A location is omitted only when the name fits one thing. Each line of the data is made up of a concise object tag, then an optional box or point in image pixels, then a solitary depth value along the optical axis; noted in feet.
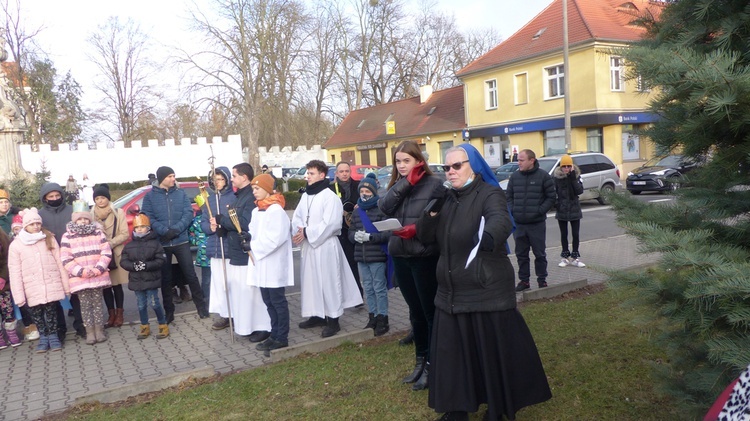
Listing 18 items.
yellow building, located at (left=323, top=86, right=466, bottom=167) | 137.39
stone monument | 34.56
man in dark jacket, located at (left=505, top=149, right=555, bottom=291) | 26.17
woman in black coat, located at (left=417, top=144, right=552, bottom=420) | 12.56
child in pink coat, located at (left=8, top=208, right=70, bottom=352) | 22.36
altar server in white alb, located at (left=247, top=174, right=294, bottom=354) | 20.10
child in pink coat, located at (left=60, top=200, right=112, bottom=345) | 22.54
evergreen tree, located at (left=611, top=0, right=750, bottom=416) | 8.77
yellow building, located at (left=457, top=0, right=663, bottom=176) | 100.94
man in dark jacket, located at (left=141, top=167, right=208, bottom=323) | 25.46
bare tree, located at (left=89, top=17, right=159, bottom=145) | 159.33
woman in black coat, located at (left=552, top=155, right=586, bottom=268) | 30.90
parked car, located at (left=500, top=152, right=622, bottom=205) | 65.92
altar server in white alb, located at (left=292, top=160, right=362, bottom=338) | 21.62
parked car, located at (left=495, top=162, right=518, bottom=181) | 70.38
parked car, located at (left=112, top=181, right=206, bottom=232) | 38.35
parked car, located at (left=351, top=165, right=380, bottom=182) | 94.44
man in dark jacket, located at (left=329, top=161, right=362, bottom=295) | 25.55
